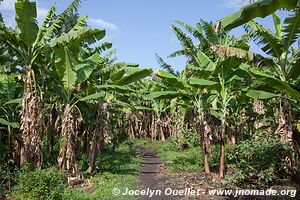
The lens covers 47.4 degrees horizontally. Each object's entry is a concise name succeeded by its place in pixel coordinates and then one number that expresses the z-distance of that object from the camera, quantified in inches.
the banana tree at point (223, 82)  439.2
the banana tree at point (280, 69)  345.7
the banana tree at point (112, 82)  485.4
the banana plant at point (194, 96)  496.7
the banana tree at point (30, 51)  402.9
